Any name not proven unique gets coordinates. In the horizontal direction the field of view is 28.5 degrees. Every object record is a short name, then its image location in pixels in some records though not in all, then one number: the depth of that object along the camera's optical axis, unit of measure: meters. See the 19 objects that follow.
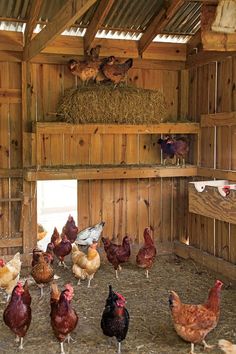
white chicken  6.48
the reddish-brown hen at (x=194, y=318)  3.86
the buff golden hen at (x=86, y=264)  5.55
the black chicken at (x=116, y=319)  3.88
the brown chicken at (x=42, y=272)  5.12
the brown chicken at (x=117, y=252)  5.91
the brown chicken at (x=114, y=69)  6.23
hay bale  6.21
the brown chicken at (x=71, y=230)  6.42
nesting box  5.33
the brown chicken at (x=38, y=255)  5.27
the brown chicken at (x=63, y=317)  3.87
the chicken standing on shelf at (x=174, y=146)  6.60
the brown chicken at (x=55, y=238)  6.16
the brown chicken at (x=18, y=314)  3.93
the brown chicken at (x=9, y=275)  4.93
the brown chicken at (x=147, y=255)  5.96
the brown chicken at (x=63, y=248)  6.00
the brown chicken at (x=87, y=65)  6.22
